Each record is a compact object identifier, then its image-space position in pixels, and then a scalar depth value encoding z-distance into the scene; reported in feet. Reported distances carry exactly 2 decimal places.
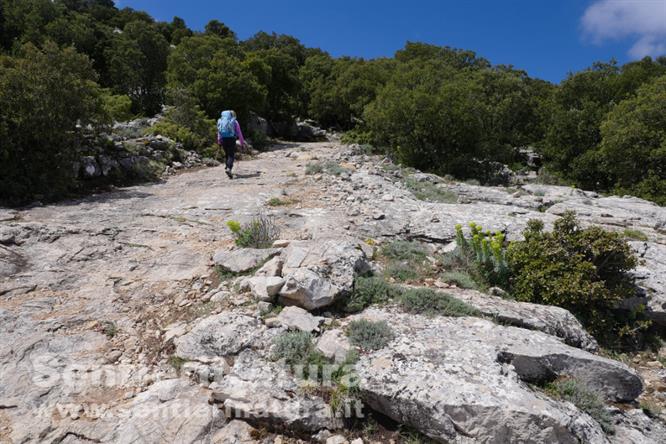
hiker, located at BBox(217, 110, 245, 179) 39.86
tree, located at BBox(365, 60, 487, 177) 52.26
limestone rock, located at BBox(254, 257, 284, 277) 16.86
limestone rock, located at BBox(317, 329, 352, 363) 12.94
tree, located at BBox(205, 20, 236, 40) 189.45
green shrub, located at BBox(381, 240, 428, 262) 21.44
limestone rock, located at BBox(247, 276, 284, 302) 15.66
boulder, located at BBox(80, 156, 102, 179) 34.86
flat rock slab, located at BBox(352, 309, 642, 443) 10.39
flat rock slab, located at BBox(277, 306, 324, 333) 14.16
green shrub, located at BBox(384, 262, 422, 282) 19.11
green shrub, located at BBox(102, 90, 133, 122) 60.19
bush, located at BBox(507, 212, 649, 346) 18.49
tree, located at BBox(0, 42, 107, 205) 28.99
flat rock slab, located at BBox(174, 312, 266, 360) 13.42
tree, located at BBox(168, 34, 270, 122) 69.62
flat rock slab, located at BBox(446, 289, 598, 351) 15.66
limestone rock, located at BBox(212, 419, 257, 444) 10.70
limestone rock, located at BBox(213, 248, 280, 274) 18.35
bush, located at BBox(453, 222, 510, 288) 20.17
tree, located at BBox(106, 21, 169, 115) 97.55
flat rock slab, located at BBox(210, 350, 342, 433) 11.15
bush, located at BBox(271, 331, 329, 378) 12.50
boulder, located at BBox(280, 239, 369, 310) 15.23
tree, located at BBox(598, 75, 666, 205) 51.03
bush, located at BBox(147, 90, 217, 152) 53.88
